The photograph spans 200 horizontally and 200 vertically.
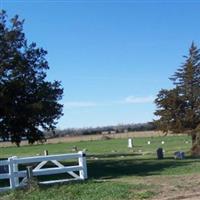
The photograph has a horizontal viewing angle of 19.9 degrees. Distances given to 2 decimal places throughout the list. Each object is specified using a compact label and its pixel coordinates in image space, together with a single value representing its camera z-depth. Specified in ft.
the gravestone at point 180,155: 111.65
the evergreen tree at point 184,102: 138.41
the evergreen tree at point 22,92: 88.79
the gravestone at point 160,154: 115.81
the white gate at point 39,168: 58.85
